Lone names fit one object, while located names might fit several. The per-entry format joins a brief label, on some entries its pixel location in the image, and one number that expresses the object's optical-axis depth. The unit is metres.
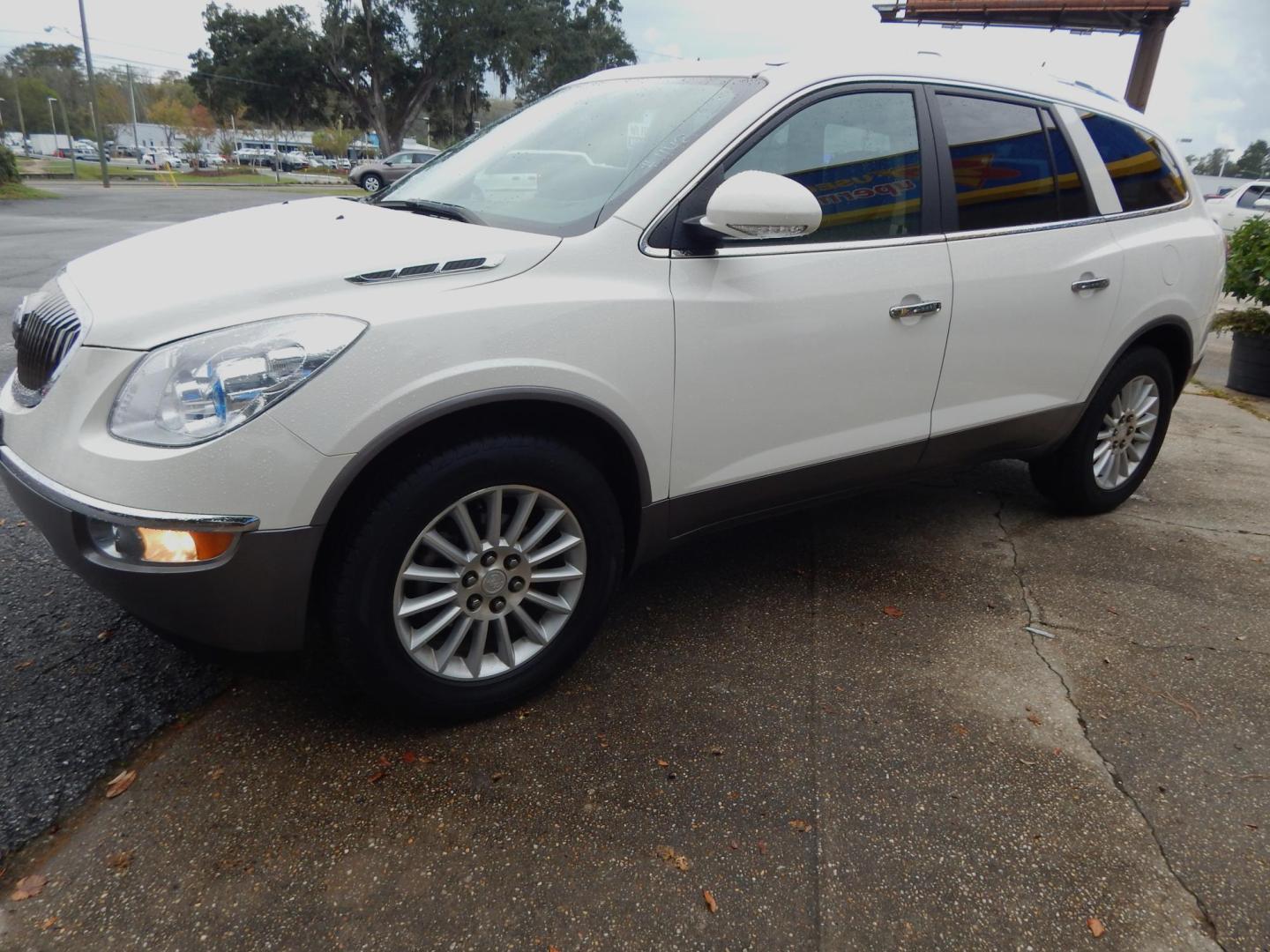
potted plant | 7.37
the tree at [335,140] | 72.69
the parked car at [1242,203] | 17.12
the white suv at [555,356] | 2.01
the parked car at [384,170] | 26.83
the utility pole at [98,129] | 32.66
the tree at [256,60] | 43.72
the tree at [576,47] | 49.84
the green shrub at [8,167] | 23.11
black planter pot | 7.64
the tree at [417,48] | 43.38
